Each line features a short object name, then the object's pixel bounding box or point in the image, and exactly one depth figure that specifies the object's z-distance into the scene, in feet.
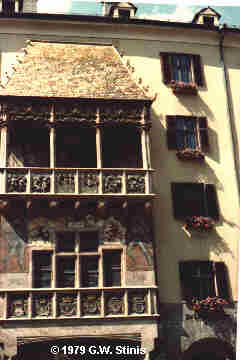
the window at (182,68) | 72.74
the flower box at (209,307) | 58.23
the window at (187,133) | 68.08
